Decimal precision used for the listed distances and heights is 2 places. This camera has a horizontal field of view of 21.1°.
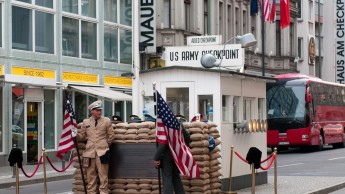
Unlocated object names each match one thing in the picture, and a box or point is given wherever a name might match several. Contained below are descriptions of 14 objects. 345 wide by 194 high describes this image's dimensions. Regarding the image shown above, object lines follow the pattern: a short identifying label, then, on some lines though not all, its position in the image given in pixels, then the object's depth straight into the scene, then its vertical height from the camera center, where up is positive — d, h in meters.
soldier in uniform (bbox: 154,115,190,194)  15.25 -0.78
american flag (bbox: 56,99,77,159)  16.22 -0.26
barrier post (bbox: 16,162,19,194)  16.78 -1.14
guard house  18.42 +0.41
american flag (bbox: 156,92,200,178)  15.21 -0.30
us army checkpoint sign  22.45 +1.51
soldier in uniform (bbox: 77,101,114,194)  16.52 -0.57
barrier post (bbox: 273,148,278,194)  17.89 -1.16
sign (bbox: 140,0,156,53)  40.75 +4.14
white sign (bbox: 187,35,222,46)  25.25 +2.15
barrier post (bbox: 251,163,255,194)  16.81 -1.18
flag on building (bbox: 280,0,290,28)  57.53 +6.45
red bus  42.56 +0.19
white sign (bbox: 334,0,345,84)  77.94 +6.08
